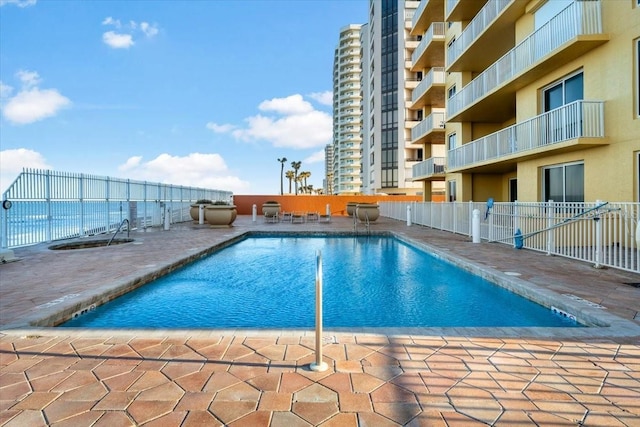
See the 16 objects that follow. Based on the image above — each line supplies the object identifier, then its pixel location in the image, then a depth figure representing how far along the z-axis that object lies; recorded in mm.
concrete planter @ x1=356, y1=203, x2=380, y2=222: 16781
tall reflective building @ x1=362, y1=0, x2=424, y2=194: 42562
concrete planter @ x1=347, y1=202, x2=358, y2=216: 22000
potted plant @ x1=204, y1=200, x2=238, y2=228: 15703
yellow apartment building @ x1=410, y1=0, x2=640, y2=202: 8641
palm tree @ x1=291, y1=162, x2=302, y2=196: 82750
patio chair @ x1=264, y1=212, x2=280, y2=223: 20672
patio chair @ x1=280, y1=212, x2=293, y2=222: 21062
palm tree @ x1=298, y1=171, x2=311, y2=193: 91800
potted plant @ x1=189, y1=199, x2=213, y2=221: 19041
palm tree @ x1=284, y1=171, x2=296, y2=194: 85100
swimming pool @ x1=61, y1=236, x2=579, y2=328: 4605
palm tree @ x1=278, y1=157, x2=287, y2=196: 73812
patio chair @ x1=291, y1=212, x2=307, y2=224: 19742
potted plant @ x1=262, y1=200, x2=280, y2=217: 20578
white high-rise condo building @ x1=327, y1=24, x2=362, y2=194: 76562
